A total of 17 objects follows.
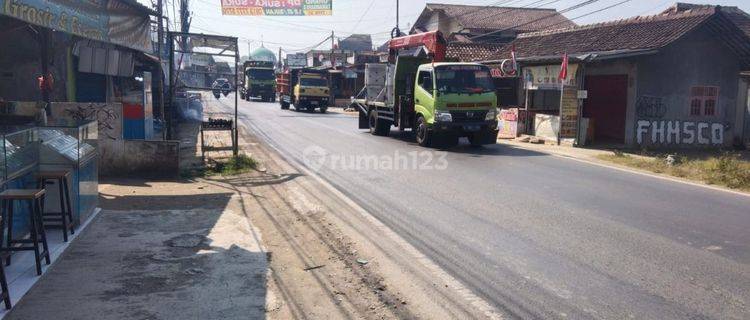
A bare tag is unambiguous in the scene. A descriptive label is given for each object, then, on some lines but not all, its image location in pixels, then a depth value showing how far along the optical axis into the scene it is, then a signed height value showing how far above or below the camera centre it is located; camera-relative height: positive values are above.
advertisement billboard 33.75 +4.89
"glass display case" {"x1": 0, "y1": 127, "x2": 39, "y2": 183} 6.11 -0.63
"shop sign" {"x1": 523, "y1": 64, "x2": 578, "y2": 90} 21.11 +0.96
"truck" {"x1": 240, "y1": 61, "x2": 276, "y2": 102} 53.28 +1.60
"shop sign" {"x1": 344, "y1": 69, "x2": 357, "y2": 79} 47.97 +1.96
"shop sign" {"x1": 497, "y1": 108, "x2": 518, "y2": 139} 23.50 -0.78
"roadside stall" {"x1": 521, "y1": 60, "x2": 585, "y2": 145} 20.92 -0.03
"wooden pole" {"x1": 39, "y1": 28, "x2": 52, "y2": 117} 11.65 +0.40
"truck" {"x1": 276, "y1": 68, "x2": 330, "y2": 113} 38.72 +0.51
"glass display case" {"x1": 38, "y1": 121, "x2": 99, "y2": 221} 7.32 -0.77
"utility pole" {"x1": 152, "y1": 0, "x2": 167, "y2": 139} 14.83 +1.53
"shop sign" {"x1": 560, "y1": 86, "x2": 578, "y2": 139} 20.94 -0.40
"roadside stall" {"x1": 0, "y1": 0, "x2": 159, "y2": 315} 6.48 -0.18
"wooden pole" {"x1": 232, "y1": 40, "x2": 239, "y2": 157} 14.15 +0.28
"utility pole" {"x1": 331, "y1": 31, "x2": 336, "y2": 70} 53.16 +4.16
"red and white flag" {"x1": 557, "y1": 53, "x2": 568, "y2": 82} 20.38 +1.13
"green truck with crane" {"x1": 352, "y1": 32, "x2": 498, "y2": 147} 17.53 +0.06
